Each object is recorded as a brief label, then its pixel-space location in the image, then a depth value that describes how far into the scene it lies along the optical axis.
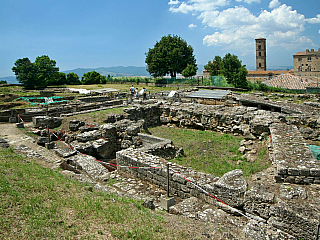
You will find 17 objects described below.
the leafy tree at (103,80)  50.36
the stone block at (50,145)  11.23
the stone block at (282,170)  6.59
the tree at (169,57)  50.09
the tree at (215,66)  55.94
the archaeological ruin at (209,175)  5.38
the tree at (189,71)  47.34
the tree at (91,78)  49.66
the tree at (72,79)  48.69
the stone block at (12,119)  15.95
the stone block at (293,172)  6.48
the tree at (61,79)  46.69
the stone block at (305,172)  6.39
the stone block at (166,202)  6.40
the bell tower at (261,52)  113.56
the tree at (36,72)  38.88
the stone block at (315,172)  6.28
